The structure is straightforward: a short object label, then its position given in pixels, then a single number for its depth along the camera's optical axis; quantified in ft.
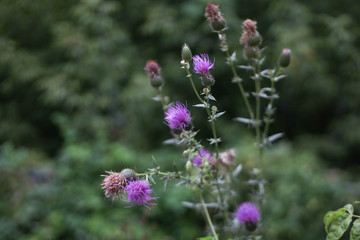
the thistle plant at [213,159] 2.78
